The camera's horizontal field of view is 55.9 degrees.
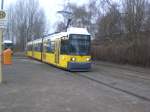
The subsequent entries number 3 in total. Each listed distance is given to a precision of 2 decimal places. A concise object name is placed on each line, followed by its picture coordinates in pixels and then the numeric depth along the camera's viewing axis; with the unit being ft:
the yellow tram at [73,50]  34.06
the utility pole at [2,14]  22.35
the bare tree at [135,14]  53.26
